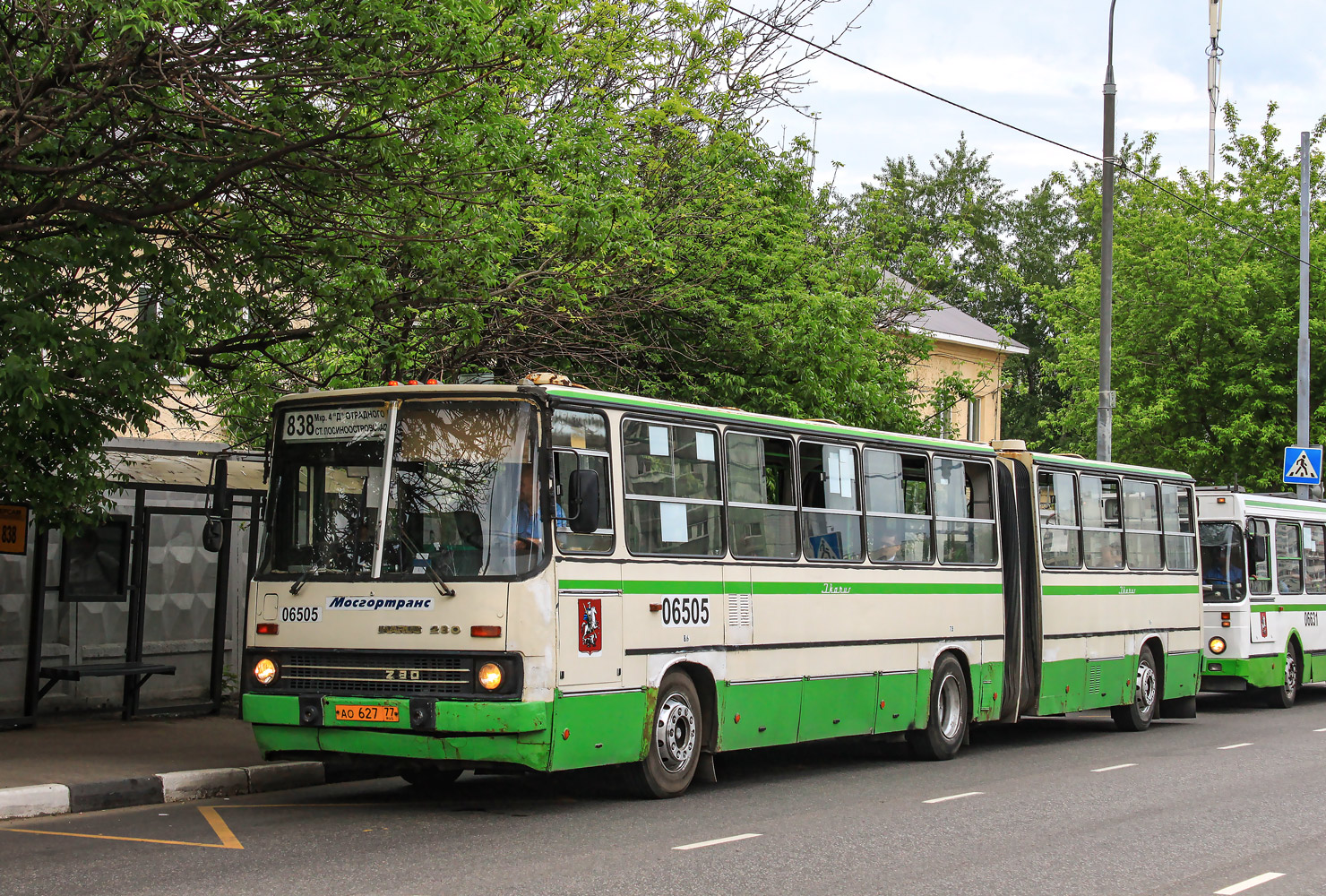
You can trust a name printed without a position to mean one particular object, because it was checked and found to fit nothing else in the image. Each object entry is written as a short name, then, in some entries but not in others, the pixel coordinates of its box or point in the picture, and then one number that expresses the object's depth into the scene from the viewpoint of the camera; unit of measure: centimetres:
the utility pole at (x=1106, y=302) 2209
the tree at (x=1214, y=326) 3394
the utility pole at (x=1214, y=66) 4944
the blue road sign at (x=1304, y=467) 2847
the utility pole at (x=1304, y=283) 2981
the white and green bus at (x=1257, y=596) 2162
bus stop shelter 1416
